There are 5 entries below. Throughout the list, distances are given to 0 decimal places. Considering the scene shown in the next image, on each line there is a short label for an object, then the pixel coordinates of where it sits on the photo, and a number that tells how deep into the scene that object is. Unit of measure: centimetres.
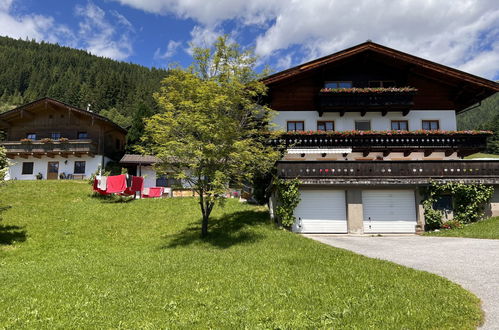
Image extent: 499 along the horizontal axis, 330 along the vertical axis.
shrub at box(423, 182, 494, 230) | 1852
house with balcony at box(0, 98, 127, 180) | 3522
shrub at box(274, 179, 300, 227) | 1836
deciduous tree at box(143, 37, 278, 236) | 1483
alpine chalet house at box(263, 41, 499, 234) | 1894
